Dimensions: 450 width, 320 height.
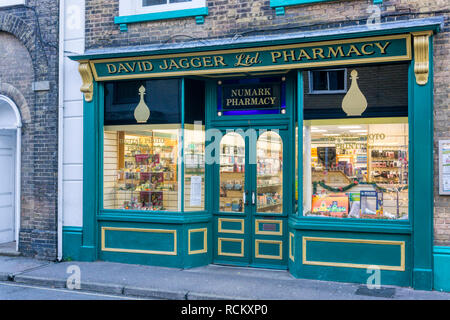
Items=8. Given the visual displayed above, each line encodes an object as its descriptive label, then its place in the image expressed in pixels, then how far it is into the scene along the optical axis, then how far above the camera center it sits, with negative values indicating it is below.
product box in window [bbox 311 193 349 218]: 8.26 -0.66
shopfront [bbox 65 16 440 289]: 7.64 +0.22
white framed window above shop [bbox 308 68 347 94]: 8.10 +1.45
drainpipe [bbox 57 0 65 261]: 9.69 +1.04
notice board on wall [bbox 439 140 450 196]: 7.38 -0.01
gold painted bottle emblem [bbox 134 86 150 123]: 9.40 +1.09
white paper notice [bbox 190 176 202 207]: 9.20 -0.47
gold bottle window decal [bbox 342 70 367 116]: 8.00 +1.10
